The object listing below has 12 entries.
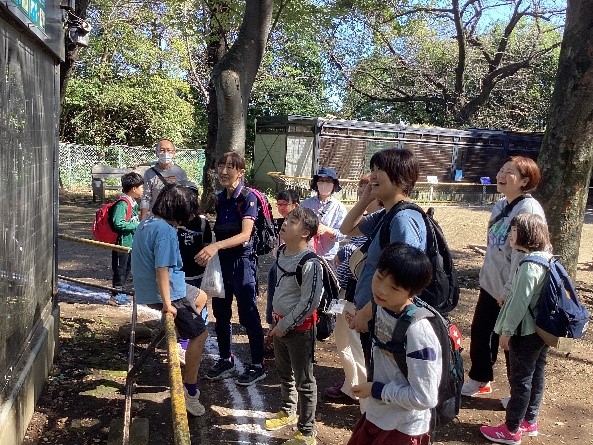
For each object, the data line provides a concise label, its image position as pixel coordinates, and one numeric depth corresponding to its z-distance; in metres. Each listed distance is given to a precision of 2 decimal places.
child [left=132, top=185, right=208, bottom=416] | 3.55
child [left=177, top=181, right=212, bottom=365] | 4.42
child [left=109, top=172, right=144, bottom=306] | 6.43
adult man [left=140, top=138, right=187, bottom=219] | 5.86
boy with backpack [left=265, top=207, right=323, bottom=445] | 3.56
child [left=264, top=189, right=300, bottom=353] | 3.92
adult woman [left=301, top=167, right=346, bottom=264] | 4.70
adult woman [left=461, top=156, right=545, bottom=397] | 3.98
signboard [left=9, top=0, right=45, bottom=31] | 3.46
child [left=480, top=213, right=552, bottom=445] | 3.56
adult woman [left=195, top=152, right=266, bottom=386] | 4.39
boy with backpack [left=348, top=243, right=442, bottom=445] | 2.28
